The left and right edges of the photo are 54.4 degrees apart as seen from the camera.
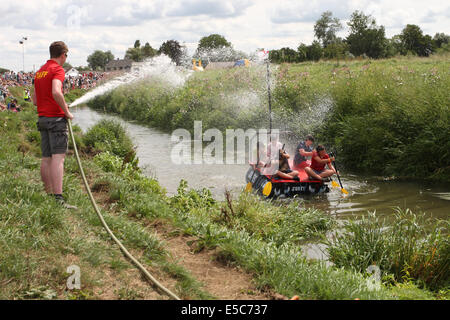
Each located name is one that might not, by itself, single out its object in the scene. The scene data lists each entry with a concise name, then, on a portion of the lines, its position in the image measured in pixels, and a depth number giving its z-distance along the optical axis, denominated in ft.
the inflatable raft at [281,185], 37.01
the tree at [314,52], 180.56
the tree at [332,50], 171.69
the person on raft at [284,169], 37.78
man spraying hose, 21.33
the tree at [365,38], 216.33
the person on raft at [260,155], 39.14
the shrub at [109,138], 49.32
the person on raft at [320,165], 39.19
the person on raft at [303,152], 39.96
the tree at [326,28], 290.97
